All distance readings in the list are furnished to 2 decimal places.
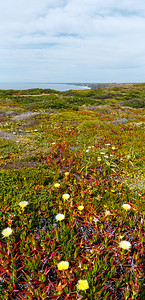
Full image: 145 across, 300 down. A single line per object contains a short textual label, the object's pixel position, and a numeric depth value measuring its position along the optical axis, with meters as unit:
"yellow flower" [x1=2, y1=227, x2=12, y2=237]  2.72
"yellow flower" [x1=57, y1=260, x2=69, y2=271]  2.31
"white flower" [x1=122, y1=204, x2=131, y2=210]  3.25
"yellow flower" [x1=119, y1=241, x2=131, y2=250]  2.56
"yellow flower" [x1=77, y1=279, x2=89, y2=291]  2.03
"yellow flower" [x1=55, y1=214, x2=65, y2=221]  3.02
